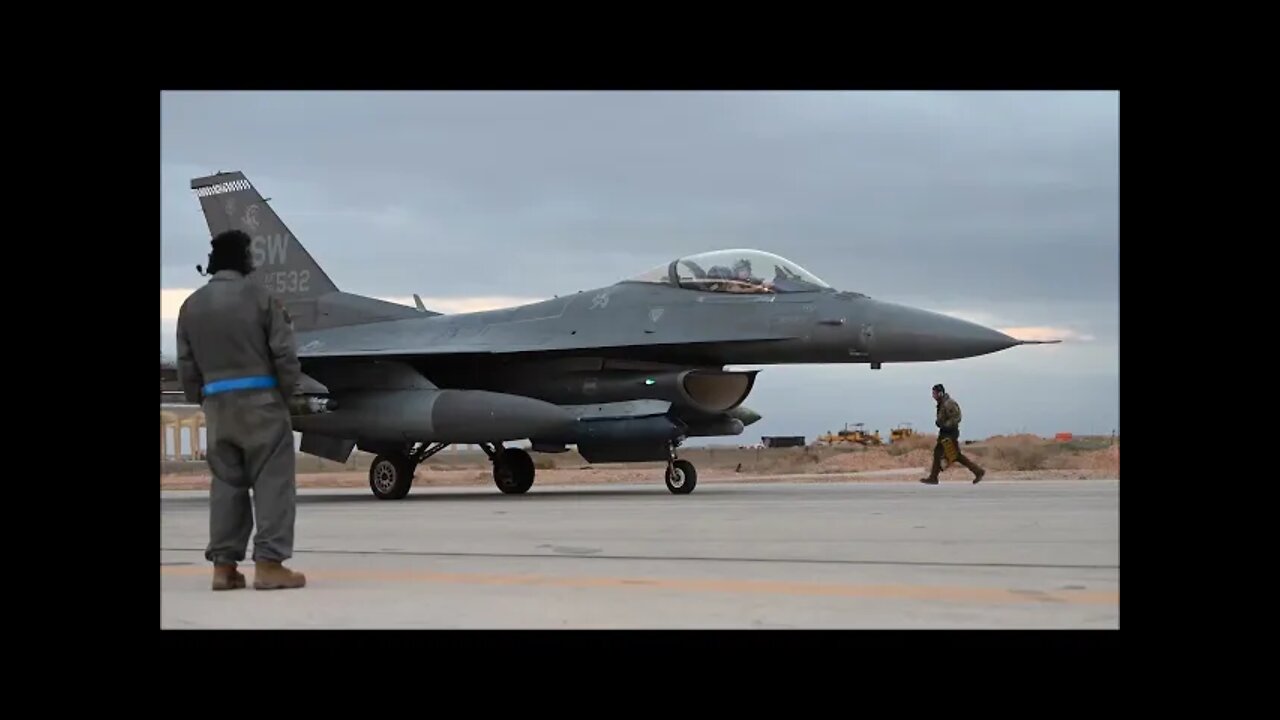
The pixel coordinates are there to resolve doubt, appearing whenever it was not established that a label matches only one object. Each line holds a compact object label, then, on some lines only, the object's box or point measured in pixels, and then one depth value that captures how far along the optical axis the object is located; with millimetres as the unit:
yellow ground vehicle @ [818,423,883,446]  56938
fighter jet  15969
